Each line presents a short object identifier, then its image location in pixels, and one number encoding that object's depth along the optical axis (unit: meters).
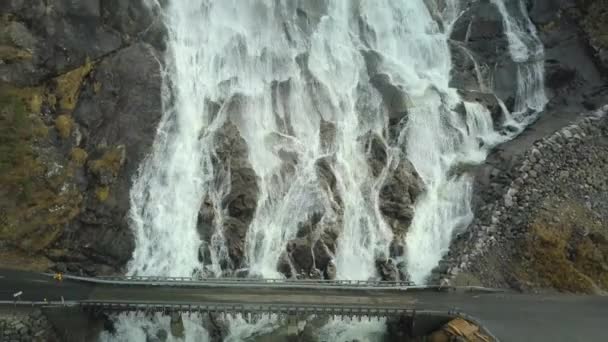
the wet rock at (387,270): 28.88
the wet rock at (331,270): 28.45
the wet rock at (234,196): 28.91
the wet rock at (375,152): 31.83
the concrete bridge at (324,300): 24.14
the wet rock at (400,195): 30.53
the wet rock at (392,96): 33.19
